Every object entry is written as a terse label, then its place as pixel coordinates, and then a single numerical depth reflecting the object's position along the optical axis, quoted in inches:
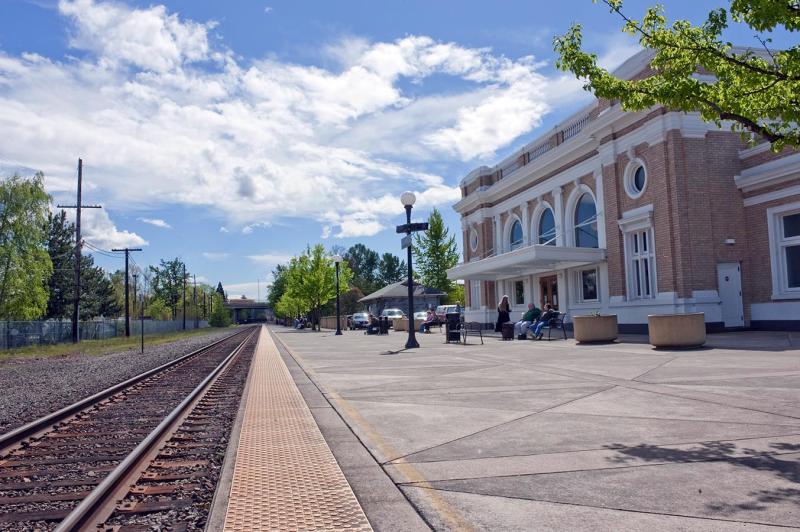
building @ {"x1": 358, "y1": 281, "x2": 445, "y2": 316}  2479.1
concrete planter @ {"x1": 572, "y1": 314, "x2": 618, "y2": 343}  744.3
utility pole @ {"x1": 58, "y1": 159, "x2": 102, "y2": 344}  1432.1
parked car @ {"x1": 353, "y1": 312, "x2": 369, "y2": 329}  2202.5
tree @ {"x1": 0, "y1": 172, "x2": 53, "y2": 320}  1722.4
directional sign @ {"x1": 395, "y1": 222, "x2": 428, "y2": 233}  856.3
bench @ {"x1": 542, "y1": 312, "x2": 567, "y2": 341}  878.4
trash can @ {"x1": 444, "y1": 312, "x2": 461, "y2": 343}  892.6
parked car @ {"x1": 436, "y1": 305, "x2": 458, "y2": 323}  1796.3
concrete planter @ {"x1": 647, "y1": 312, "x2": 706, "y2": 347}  612.4
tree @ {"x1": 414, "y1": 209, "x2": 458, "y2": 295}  2524.6
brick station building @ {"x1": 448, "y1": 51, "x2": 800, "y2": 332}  824.3
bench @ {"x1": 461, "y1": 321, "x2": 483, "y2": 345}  1258.7
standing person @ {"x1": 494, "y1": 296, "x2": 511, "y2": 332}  943.7
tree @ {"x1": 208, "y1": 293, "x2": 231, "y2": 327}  4864.7
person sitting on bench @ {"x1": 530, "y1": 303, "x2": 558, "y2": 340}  879.5
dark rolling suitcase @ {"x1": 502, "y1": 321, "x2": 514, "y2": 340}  922.1
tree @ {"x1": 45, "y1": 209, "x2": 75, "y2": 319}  2559.1
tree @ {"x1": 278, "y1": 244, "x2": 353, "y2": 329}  2418.8
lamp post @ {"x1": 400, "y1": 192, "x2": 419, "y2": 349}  826.2
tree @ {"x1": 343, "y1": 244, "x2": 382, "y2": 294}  6279.5
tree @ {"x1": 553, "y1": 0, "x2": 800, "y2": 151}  324.5
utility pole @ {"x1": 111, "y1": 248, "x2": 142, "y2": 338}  1986.6
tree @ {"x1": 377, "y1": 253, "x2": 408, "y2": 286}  5944.9
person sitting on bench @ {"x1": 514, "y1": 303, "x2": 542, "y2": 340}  901.8
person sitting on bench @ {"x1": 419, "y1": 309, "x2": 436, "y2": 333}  1408.7
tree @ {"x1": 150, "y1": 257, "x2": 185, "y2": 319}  5324.8
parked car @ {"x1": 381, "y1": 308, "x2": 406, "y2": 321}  2106.3
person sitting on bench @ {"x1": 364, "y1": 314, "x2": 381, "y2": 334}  1521.9
